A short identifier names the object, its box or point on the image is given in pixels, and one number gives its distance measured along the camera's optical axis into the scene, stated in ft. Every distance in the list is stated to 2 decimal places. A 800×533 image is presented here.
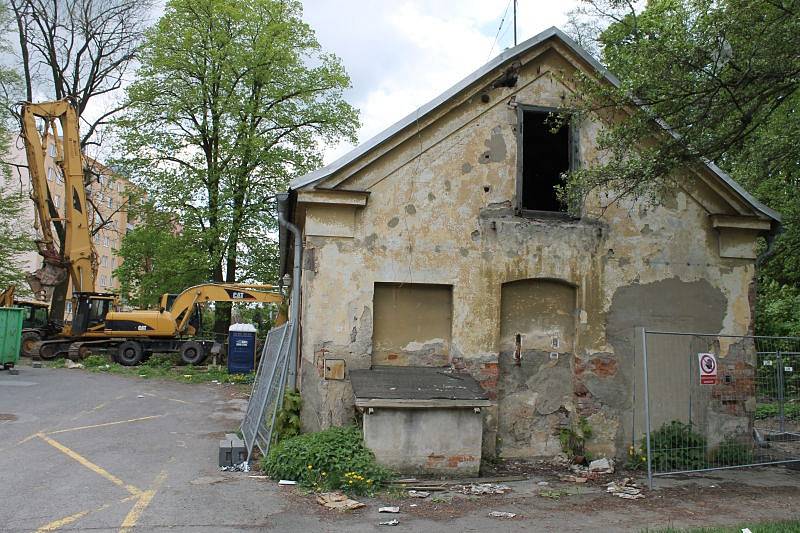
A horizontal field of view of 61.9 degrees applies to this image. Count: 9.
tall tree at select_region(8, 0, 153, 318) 96.22
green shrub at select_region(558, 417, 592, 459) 32.81
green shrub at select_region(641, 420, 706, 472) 31.91
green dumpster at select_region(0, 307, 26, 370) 63.05
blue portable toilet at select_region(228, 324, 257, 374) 72.90
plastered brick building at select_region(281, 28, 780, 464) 31.35
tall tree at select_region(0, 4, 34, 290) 108.78
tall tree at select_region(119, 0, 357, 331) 86.99
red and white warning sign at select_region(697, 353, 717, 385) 31.17
